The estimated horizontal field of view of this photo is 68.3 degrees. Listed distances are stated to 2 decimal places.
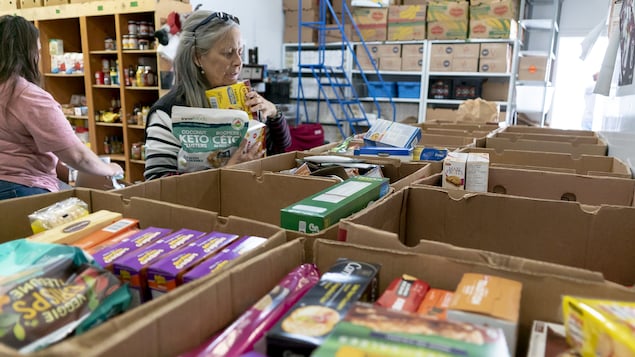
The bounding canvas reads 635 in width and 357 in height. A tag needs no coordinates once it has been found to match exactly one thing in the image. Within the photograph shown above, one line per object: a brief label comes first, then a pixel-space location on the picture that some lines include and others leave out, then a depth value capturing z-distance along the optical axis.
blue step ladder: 6.40
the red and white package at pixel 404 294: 0.66
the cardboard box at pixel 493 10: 5.76
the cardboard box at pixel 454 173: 1.46
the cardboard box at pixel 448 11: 5.97
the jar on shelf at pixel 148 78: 4.79
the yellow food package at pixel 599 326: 0.52
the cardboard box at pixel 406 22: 6.23
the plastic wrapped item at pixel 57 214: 0.94
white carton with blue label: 1.95
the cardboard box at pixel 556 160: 1.86
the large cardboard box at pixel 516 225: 1.06
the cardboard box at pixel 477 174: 1.46
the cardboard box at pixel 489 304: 0.59
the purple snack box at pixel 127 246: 0.76
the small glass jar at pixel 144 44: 4.73
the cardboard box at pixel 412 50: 6.25
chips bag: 0.56
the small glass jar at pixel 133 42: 4.73
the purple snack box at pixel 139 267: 0.72
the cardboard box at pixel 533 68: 6.18
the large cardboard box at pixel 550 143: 2.24
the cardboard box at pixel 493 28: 5.74
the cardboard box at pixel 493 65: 5.77
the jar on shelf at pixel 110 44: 5.04
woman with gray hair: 1.70
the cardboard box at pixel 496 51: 5.74
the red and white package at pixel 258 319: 0.58
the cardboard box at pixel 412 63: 6.28
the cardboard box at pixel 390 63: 6.42
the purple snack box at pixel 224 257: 0.71
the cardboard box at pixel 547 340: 0.60
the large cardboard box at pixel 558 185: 1.37
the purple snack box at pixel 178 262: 0.71
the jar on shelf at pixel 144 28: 4.69
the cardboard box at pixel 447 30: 6.00
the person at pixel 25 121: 1.96
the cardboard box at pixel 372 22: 6.41
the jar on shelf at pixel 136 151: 5.08
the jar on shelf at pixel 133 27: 4.69
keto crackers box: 0.55
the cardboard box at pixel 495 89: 6.09
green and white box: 0.97
